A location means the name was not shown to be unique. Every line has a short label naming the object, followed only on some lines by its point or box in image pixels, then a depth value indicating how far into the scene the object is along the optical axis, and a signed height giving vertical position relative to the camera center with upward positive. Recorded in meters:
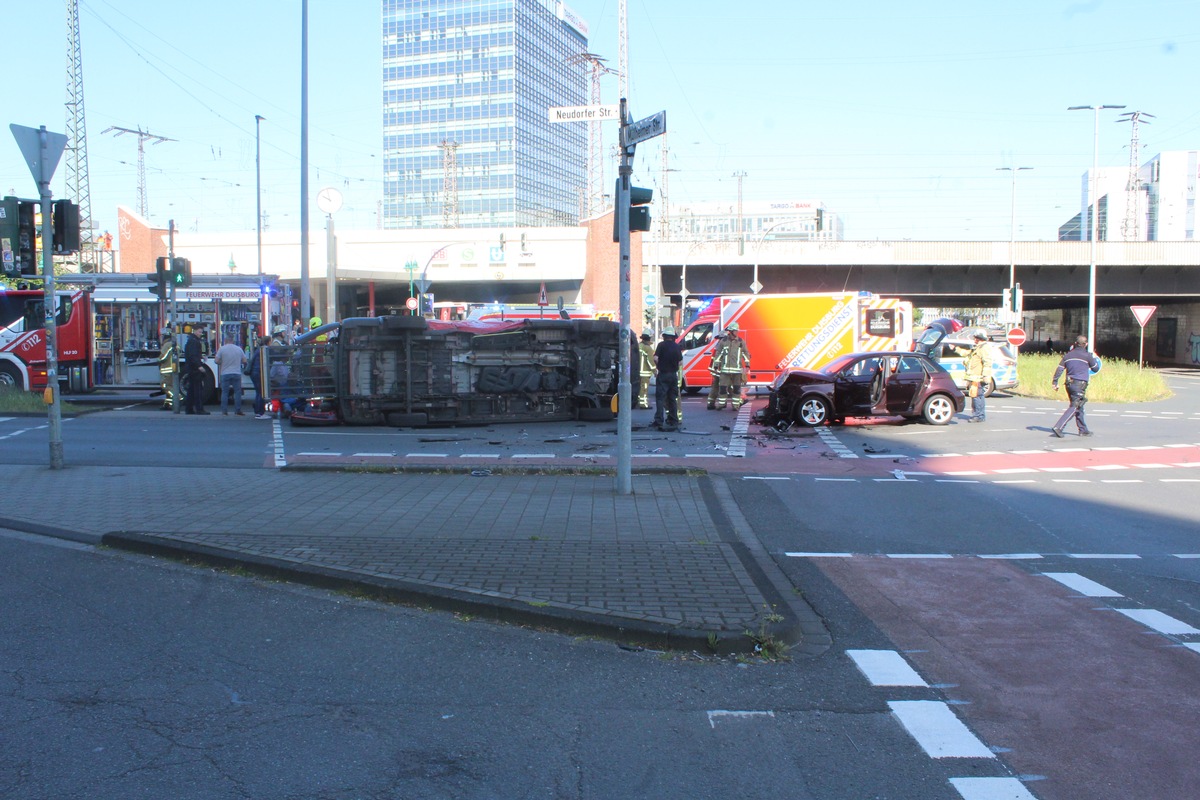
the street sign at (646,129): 9.64 +1.95
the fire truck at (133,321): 22.94 +0.11
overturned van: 17.81 -0.78
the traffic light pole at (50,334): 11.66 -0.11
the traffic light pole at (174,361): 20.45 -0.71
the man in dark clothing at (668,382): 18.30 -0.95
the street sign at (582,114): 16.93 +4.20
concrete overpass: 49.75 +3.34
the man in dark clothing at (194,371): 19.84 -0.89
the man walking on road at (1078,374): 16.83 -0.68
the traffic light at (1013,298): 35.68 +1.23
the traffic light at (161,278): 20.28 +0.98
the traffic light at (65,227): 12.03 +1.17
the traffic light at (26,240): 11.61 +0.98
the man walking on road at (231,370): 20.05 -0.86
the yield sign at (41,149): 11.20 +1.99
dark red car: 18.95 -1.15
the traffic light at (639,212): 10.09 +1.18
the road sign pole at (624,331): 10.00 -0.02
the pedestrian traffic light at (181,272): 20.62 +1.12
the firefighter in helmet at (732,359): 22.25 -0.63
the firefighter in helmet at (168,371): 20.77 -0.95
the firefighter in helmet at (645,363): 20.25 -0.67
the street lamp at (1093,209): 35.16 +4.77
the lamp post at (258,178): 41.62 +6.47
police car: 25.50 -0.71
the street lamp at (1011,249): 48.94 +4.02
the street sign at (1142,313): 32.75 +0.66
